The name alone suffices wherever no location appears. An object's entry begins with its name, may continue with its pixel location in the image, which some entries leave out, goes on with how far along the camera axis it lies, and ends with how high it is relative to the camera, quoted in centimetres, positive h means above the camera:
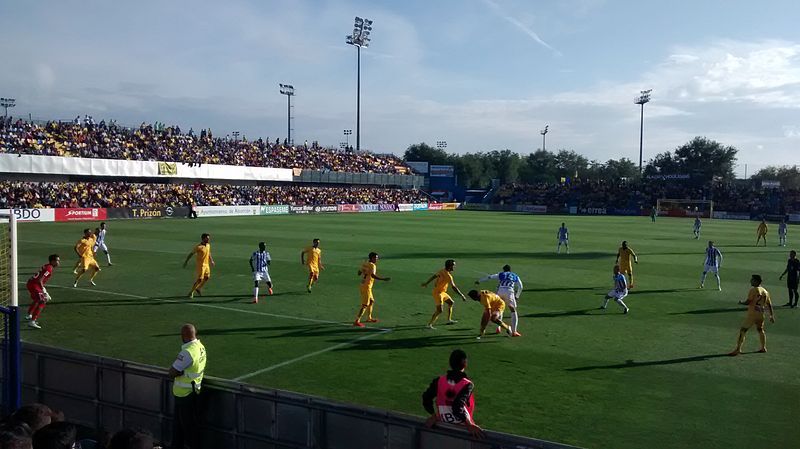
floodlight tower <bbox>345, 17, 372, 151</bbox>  8719 +2323
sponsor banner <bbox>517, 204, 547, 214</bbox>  8831 -127
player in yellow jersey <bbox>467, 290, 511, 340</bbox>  1334 -236
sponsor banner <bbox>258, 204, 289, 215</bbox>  6548 -154
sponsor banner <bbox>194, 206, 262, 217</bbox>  5850 -168
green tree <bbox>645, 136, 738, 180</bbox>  12231 +897
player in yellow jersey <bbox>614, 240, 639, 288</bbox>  2077 -195
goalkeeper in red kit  1396 -228
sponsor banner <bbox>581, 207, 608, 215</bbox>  8404 -130
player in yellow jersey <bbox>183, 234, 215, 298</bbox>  1767 -200
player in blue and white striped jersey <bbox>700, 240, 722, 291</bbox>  2086 -196
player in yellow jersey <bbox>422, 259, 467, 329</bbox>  1450 -211
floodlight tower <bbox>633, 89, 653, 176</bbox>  10594 +1829
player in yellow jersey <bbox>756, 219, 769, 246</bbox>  3782 -151
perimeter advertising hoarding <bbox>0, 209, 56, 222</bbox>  4553 -188
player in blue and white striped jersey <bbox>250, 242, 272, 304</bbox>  1767 -206
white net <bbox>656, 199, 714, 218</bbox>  8014 -57
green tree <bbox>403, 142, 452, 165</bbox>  15350 +1135
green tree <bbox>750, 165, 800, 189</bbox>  12056 +611
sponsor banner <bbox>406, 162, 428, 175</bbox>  11419 +584
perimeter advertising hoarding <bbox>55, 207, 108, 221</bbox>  4816 -185
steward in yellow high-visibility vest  716 -234
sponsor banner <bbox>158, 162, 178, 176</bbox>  6247 +256
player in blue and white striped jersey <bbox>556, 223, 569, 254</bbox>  3091 -174
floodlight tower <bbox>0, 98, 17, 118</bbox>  11300 +1632
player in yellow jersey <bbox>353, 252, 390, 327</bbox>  1468 -205
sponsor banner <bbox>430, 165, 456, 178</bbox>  11162 +506
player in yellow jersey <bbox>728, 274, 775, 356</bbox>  1252 -212
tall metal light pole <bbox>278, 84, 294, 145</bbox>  10676 +1880
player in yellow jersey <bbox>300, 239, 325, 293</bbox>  1875 -199
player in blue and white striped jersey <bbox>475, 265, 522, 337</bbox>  1397 -210
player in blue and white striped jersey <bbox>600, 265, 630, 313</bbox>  1655 -237
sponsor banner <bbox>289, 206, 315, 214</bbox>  6906 -155
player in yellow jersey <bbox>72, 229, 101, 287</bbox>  1928 -207
